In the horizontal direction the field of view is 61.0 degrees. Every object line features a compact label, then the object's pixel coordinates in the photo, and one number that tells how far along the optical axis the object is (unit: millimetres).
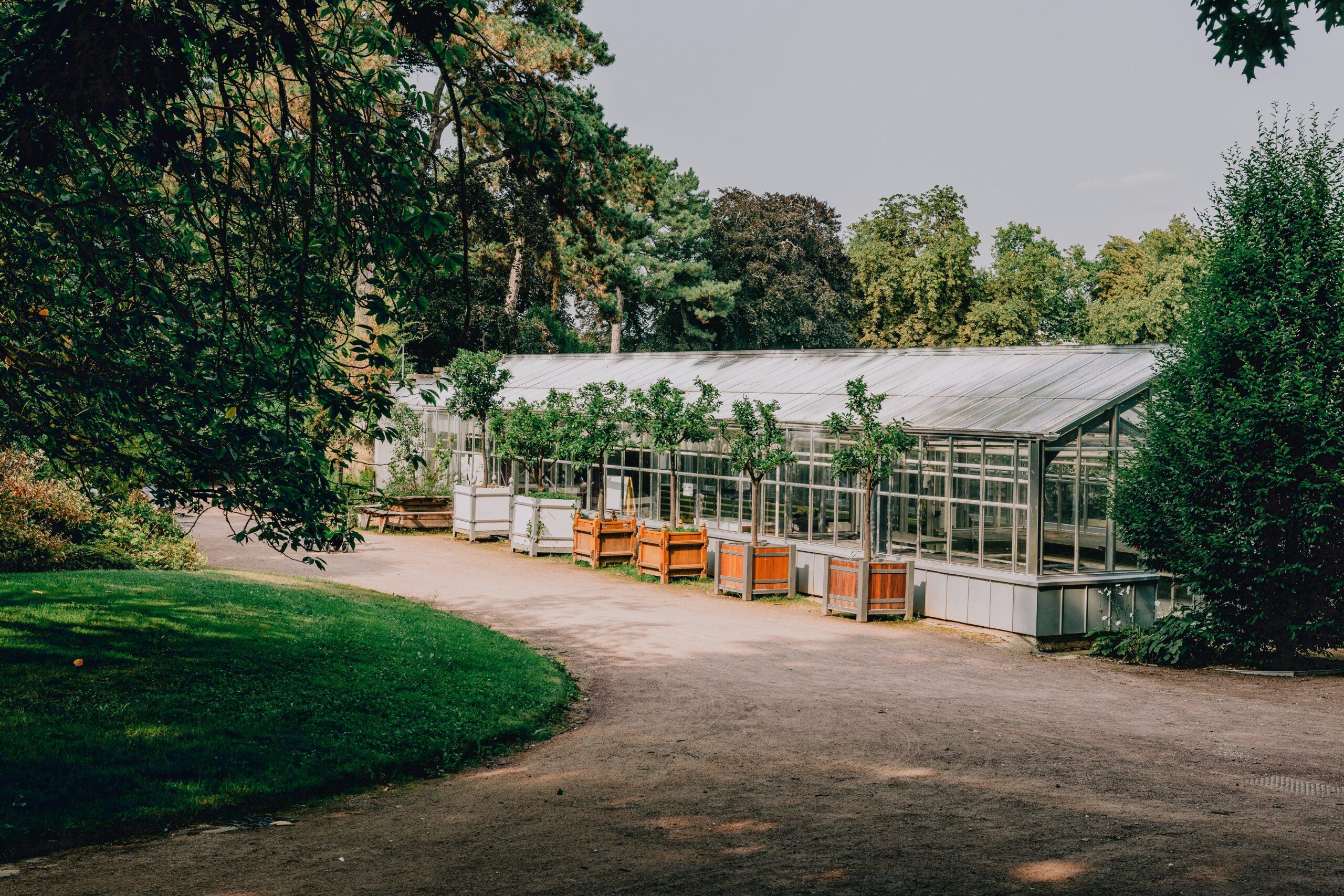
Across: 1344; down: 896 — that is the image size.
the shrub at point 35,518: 16172
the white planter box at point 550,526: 25828
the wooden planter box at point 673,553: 22469
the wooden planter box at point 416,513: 30359
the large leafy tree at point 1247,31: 8828
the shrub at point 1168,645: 16344
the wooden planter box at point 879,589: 18547
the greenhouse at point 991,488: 17531
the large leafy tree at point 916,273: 58062
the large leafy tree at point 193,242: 7070
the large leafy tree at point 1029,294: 56844
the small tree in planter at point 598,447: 24391
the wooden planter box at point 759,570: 20688
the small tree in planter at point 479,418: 28406
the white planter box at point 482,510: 28328
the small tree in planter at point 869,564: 18641
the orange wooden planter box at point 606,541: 24281
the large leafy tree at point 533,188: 12541
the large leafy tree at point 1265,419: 15422
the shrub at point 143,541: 17578
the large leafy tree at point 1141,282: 48469
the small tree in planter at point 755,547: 20750
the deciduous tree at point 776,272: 55562
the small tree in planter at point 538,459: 25922
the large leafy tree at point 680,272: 53906
